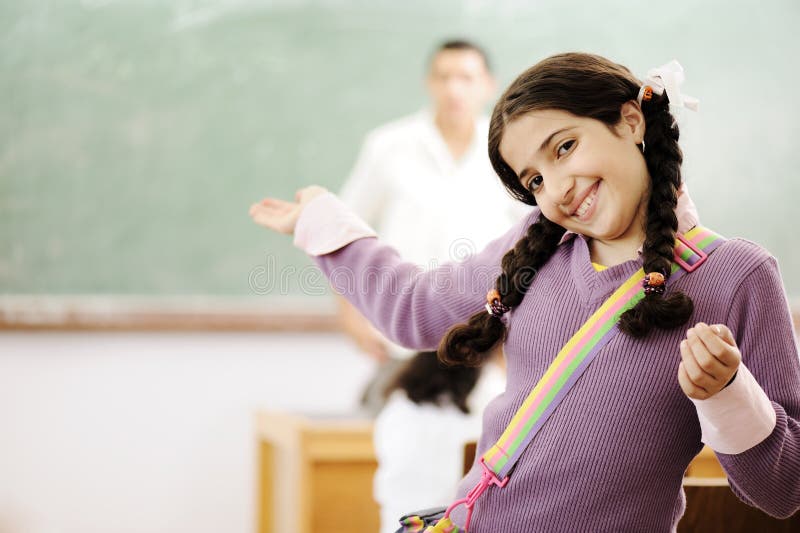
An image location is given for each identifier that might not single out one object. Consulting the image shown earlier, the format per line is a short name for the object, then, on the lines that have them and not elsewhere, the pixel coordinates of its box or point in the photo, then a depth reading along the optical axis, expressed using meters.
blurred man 5.31
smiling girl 1.87
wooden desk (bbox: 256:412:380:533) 4.62
